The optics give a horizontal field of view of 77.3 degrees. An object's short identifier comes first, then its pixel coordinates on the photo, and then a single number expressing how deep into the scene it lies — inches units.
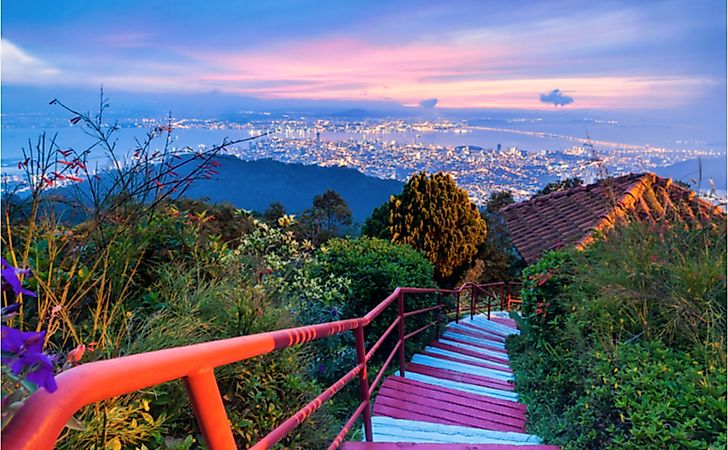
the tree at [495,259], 636.1
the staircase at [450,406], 136.1
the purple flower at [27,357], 24.6
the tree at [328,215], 770.2
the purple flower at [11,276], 25.5
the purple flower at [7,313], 28.7
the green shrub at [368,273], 245.0
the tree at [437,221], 560.7
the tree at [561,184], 889.9
